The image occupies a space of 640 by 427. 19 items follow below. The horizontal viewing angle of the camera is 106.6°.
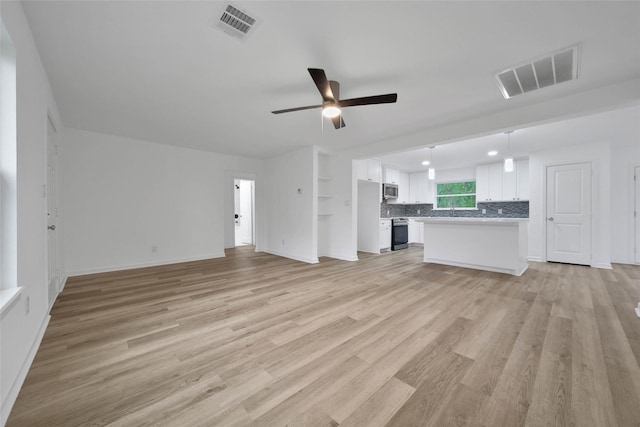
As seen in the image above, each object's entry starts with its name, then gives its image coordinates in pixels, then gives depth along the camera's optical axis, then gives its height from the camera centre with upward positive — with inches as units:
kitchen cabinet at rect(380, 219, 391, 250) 248.3 -24.7
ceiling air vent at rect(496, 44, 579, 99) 83.5 +53.1
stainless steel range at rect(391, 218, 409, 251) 262.1 -26.0
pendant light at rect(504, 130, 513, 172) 164.9 +32.3
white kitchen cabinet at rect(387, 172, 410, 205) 297.4 +26.6
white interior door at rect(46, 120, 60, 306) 113.4 -1.5
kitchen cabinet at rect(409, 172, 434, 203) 304.7 +28.5
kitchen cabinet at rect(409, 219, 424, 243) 314.3 -28.8
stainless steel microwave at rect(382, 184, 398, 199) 267.4 +22.2
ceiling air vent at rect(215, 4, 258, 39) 64.7 +54.1
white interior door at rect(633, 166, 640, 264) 189.5 -1.0
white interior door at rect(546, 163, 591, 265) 188.9 -2.6
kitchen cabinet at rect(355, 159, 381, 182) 221.8 +40.1
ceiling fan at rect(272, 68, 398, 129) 85.9 +43.8
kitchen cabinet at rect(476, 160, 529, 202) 230.2 +28.0
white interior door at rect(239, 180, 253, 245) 309.5 -4.3
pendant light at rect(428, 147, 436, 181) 203.6 +33.3
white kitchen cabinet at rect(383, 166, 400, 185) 274.4 +41.5
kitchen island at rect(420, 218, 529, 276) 160.7 -24.6
